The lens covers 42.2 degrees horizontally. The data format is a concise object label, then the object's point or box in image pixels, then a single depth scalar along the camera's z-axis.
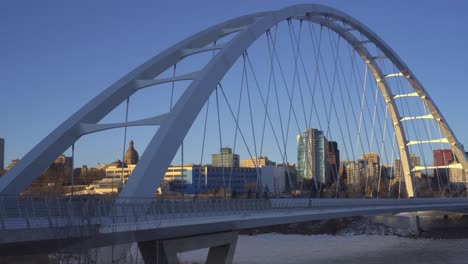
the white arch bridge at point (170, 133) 17.23
